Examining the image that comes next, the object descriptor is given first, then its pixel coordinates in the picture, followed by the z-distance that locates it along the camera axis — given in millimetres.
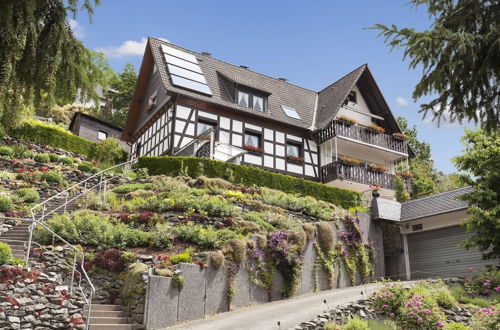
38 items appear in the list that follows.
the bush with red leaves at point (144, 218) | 15812
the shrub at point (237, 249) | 13812
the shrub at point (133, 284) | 11688
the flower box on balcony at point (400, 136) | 30766
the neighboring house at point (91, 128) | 35781
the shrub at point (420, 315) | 10961
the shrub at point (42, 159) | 23000
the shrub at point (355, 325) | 10355
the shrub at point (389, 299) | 12031
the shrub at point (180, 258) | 12964
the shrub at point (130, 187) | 19766
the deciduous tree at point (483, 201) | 15070
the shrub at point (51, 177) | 20531
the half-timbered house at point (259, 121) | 25375
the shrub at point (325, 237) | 16734
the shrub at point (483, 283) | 13812
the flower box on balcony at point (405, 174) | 29781
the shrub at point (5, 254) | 10789
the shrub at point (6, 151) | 22359
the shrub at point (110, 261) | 13047
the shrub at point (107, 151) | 28344
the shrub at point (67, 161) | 23891
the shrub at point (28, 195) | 17797
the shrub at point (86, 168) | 23438
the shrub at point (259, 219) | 16750
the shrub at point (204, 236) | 14469
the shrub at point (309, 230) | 16239
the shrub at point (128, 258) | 13016
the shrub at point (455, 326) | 10633
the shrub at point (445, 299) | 12461
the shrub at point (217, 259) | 13109
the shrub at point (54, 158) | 23906
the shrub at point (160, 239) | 14211
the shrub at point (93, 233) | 13930
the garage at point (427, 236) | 18938
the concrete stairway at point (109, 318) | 10812
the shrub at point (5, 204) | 16122
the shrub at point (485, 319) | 10578
